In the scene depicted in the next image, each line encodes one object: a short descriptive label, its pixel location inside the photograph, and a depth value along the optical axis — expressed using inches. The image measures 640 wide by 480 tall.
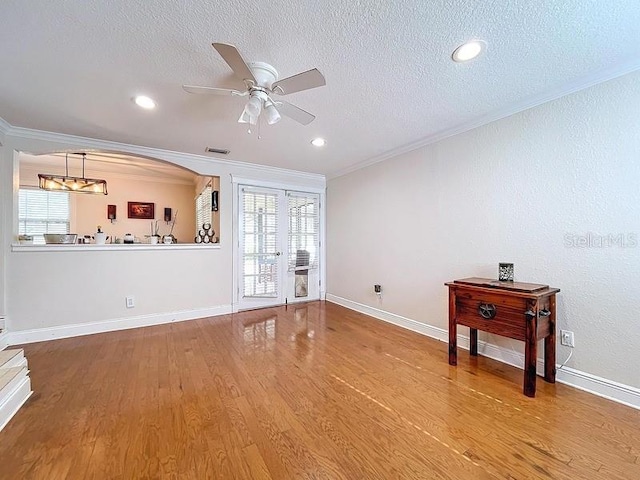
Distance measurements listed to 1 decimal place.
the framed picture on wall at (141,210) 224.8
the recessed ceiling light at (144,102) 89.4
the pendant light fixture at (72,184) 153.4
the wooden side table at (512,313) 76.4
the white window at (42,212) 198.4
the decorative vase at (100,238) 136.3
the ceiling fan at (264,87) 60.9
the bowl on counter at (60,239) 126.1
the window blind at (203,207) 185.6
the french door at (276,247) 171.2
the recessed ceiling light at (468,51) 64.7
